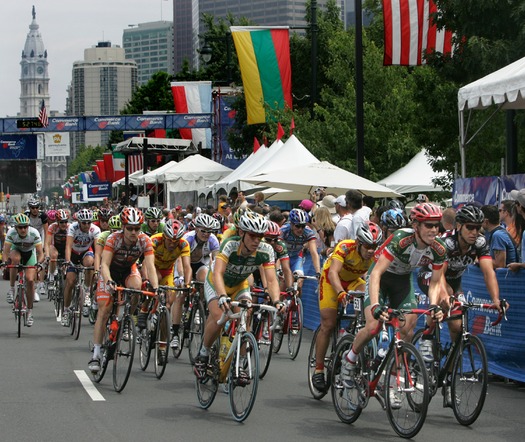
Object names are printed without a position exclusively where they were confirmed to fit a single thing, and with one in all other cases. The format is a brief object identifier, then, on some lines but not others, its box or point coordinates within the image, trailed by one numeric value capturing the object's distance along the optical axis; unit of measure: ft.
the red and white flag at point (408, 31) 74.64
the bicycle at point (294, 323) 46.50
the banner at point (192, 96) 196.34
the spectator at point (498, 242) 38.86
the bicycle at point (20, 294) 54.24
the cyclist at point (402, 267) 29.14
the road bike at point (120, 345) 36.40
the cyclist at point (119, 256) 38.24
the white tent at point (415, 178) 88.89
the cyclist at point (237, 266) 31.81
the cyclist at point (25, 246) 55.77
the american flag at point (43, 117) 198.32
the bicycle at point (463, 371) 28.94
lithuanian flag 107.14
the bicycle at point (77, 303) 53.72
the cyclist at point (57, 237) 64.54
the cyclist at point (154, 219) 49.19
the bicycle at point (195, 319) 42.32
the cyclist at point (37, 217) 73.36
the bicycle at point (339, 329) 33.27
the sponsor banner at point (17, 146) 209.36
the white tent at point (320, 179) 72.43
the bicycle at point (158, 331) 39.47
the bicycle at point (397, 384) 27.30
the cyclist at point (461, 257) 30.91
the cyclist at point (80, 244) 58.08
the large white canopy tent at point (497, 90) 51.24
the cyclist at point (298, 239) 47.57
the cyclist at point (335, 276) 33.58
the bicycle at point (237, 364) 29.96
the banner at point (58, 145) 292.94
